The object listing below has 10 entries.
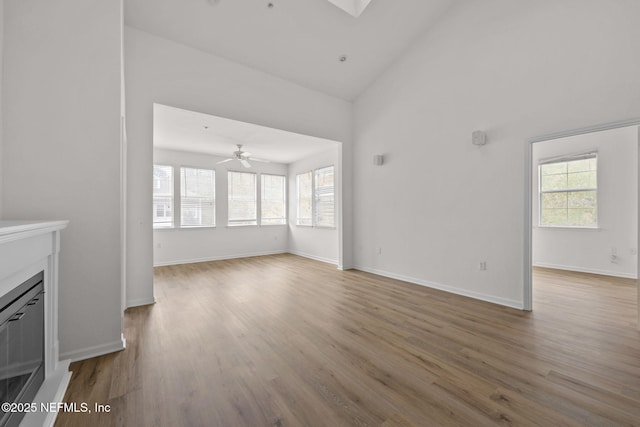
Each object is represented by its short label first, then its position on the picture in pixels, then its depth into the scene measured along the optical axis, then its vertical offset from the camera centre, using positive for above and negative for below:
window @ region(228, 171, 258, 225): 7.07 +0.38
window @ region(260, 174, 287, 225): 7.62 +0.35
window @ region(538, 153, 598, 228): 4.98 +0.40
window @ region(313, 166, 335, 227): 6.52 +0.38
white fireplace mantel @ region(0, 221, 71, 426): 1.13 -0.32
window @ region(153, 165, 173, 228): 6.03 +0.39
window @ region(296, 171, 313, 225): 7.14 +0.40
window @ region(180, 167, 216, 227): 6.35 +0.38
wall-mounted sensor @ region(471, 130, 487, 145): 3.51 +1.00
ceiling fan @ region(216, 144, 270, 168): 5.71 +1.28
